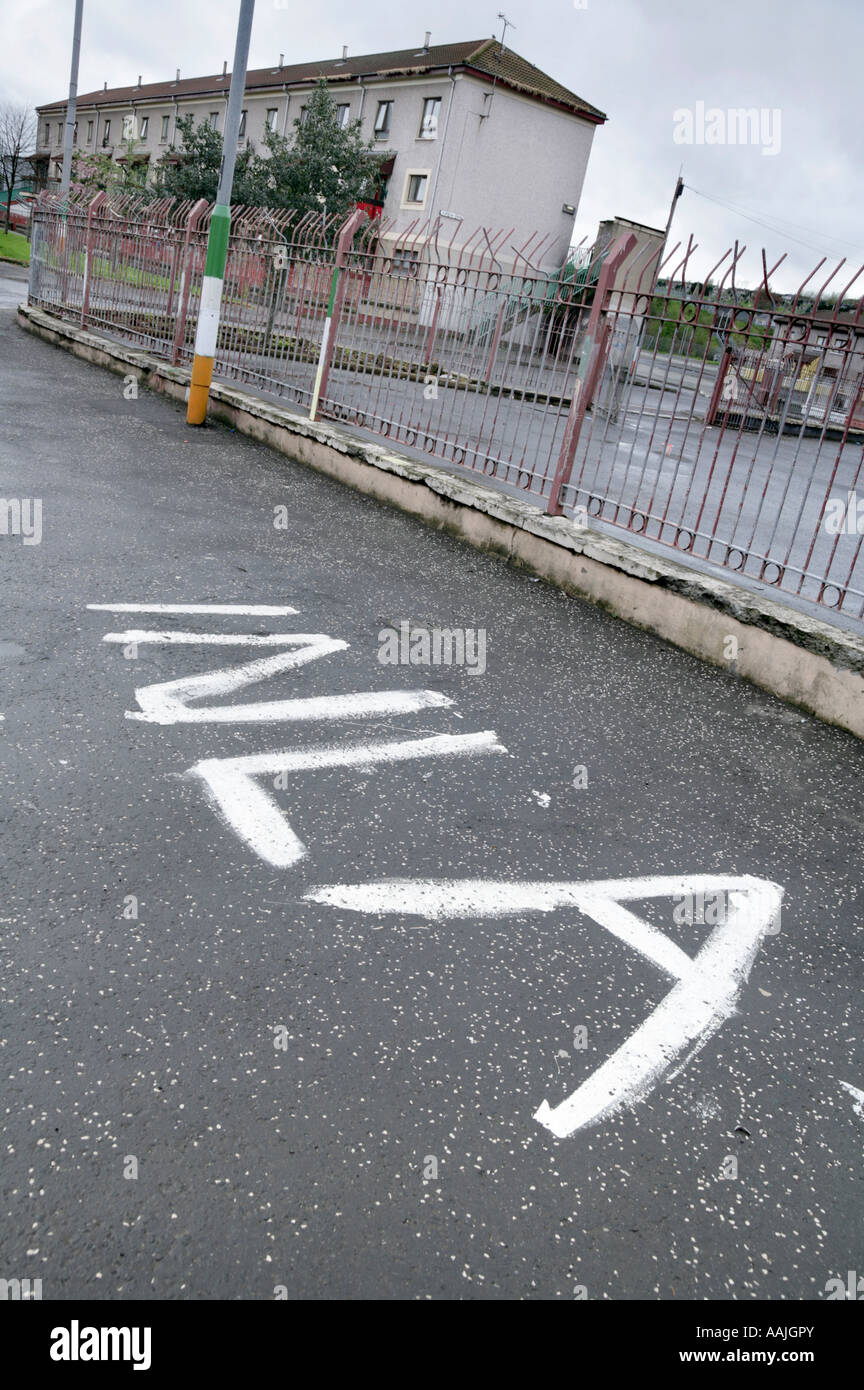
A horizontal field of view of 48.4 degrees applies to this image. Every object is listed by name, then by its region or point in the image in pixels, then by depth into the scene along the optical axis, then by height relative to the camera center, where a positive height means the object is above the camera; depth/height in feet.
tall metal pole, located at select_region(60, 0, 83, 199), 73.15 +12.24
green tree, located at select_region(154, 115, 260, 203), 111.75 +17.23
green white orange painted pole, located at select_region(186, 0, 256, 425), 34.19 +2.42
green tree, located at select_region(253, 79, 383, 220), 114.21 +20.14
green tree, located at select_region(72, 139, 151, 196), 125.45 +19.38
